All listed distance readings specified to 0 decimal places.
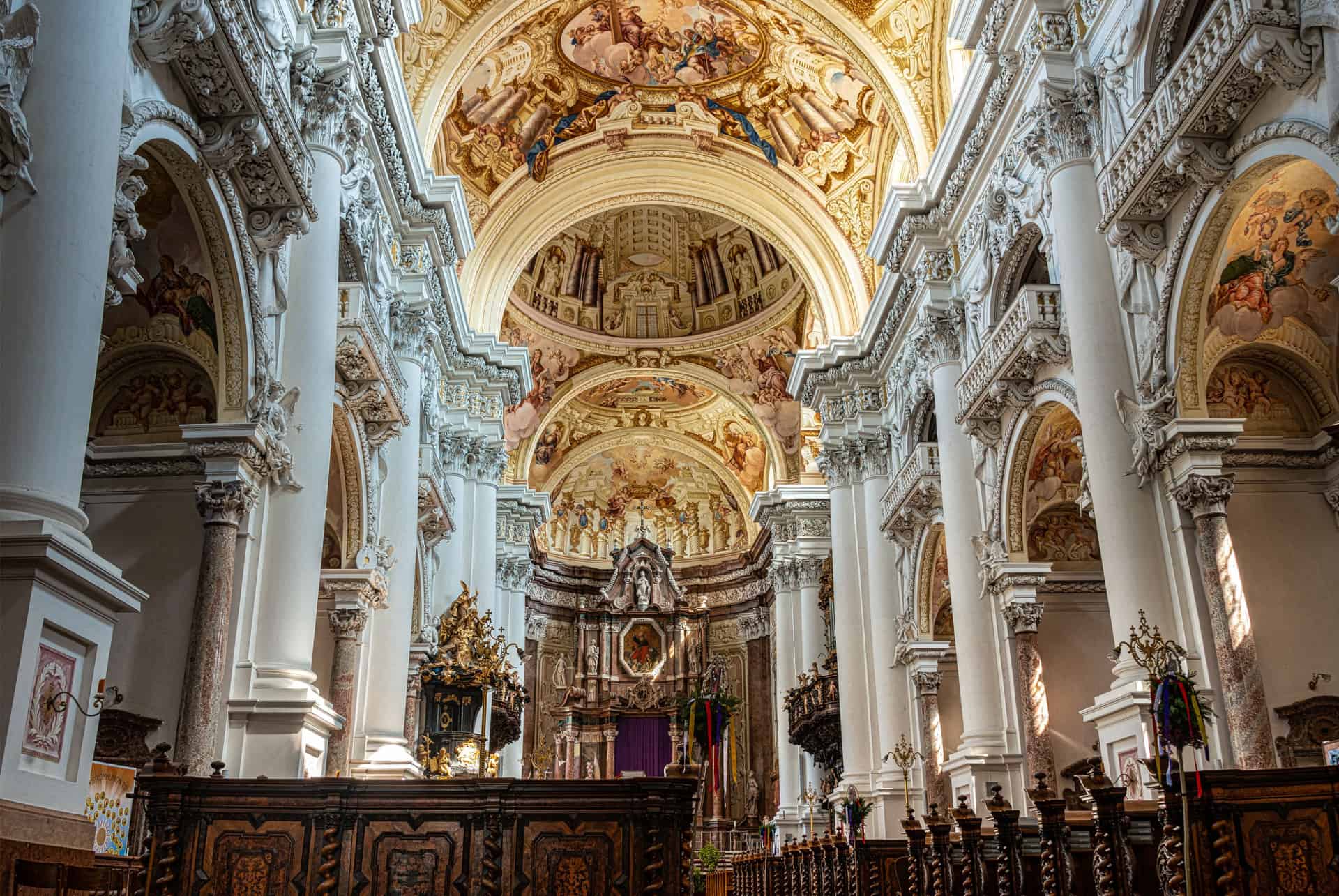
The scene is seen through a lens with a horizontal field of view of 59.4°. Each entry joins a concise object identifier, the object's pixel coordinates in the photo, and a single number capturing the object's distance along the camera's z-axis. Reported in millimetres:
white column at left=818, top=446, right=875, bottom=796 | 21016
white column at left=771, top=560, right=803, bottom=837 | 28219
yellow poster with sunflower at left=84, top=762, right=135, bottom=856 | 10125
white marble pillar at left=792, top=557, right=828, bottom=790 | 27531
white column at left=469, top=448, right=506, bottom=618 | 23062
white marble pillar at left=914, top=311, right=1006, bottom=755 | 15164
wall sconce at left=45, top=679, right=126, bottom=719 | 5688
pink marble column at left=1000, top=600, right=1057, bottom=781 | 14547
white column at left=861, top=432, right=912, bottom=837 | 19438
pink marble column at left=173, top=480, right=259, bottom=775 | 9641
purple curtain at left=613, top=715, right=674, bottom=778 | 34375
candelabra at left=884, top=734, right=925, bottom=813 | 16780
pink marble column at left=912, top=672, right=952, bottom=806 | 18422
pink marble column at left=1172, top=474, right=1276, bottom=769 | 9750
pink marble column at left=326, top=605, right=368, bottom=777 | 14500
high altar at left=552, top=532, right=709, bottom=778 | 34156
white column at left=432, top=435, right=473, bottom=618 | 20547
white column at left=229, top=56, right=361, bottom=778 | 10047
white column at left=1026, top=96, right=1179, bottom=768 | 10578
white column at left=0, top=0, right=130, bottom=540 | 5836
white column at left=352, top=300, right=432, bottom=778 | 14742
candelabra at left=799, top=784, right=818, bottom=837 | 23173
